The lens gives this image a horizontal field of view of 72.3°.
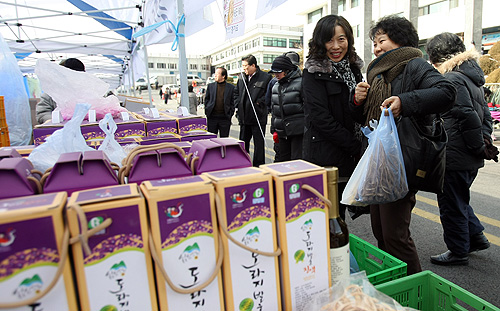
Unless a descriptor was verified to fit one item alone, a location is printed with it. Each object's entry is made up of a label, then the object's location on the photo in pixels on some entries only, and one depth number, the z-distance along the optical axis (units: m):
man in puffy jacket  4.00
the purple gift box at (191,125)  2.45
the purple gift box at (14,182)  0.87
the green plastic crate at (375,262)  1.32
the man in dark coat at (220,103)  6.70
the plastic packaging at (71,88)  2.38
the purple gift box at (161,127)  2.39
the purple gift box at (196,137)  2.15
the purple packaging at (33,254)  0.69
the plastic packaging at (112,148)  1.61
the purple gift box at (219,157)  1.10
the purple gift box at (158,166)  1.02
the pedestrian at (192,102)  8.99
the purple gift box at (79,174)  0.94
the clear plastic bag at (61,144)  1.37
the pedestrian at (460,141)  2.66
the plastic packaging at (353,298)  0.97
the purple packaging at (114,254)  0.77
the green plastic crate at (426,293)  1.15
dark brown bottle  1.08
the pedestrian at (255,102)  6.03
